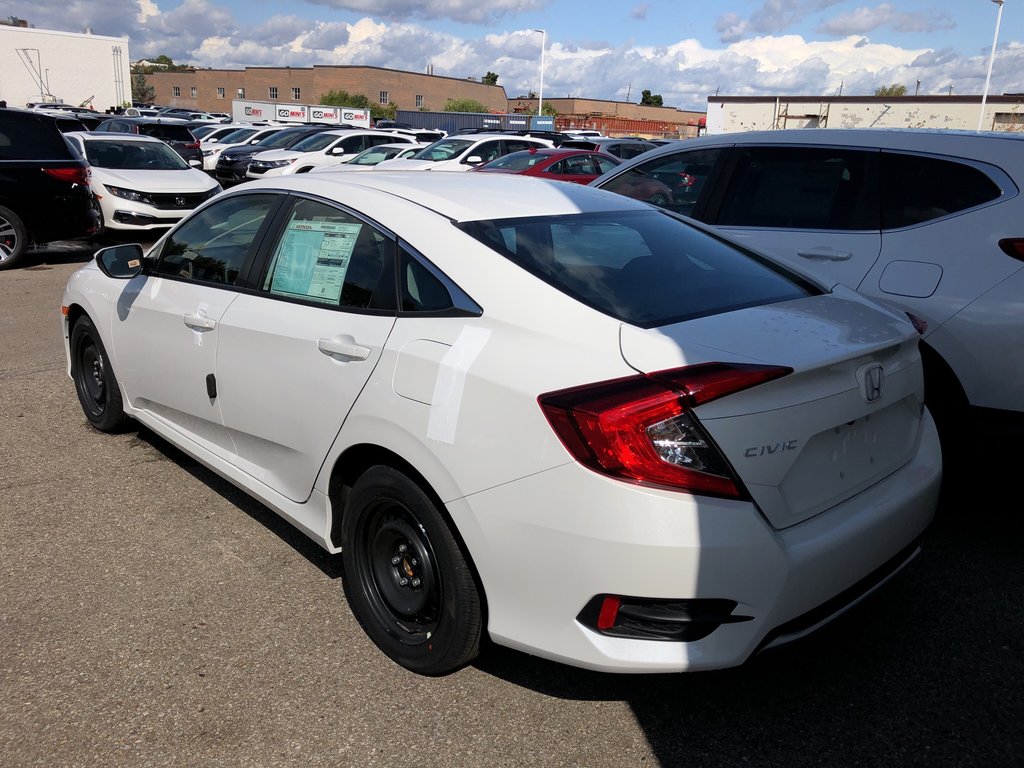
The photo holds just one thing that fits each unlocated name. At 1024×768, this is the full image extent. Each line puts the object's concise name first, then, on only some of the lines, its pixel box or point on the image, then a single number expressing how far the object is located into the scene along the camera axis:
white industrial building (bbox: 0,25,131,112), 58.19
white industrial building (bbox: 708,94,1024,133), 51.91
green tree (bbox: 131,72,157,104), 94.94
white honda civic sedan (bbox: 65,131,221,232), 12.41
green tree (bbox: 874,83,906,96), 100.69
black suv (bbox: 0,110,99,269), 10.19
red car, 14.38
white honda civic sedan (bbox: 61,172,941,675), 2.21
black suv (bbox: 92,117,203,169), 21.38
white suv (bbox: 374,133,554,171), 16.28
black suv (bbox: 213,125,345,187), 20.56
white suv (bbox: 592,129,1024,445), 3.67
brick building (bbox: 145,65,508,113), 86.44
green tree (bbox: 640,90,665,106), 115.19
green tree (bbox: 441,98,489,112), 90.12
